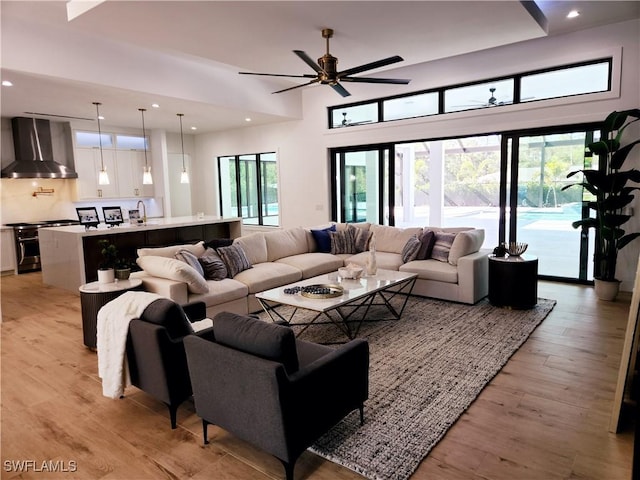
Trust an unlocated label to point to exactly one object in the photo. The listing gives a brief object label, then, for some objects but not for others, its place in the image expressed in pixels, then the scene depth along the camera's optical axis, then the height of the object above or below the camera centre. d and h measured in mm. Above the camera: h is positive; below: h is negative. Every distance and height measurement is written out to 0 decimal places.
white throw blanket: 2746 -924
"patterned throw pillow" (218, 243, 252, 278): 4852 -724
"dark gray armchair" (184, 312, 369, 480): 1986 -965
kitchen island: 5938 -645
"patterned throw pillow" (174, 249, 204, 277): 4365 -633
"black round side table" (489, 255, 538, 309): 4691 -1030
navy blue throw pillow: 6203 -664
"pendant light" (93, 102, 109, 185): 6547 +392
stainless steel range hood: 7648 +957
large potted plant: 4945 -61
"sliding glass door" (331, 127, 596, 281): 5844 +62
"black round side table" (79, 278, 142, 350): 3693 -868
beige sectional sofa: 4141 -863
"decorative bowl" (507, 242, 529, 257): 4953 -695
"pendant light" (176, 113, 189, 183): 7508 +393
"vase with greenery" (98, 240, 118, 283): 3881 -609
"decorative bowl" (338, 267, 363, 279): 4391 -823
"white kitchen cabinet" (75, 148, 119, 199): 8531 +603
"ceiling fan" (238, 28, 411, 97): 3963 +1226
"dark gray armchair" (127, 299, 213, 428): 2541 -950
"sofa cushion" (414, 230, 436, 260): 5469 -674
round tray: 3770 -893
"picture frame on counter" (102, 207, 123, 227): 7446 -257
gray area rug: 2312 -1396
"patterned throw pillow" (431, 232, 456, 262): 5344 -690
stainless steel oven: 7633 -797
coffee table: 3675 -931
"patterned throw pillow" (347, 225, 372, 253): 6203 -651
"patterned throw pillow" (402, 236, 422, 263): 5465 -744
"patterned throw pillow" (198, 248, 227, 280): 4598 -765
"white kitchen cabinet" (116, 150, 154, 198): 9203 +588
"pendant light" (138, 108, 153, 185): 7008 +418
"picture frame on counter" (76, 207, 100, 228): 6690 -260
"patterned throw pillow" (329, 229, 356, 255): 6156 -711
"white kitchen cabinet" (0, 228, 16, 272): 7582 -855
